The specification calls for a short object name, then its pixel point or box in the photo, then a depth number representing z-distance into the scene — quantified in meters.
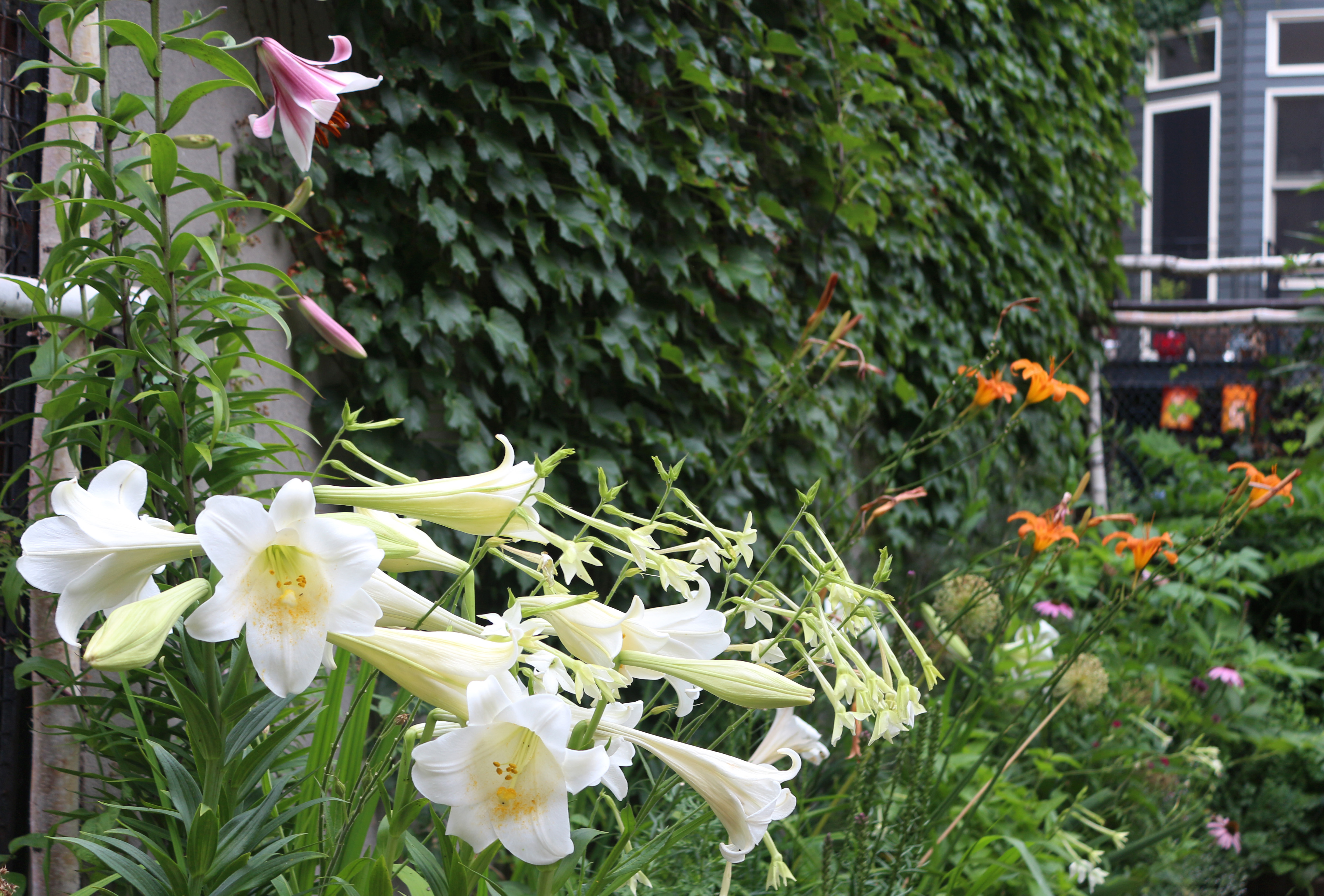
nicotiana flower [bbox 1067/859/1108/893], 1.78
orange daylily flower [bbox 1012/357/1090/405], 1.62
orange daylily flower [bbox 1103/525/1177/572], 1.49
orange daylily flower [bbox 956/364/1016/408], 1.71
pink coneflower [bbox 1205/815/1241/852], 2.40
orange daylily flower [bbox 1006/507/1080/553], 1.51
